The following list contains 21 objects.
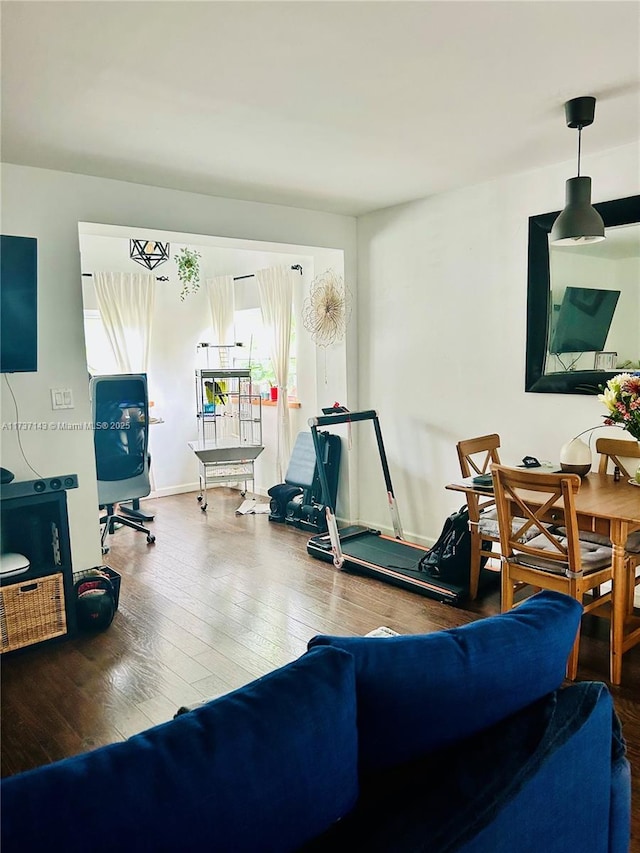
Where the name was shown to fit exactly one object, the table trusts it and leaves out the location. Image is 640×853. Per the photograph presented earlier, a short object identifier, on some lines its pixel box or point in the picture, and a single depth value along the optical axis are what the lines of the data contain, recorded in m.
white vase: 3.10
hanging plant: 6.15
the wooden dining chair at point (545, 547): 2.53
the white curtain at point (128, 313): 5.79
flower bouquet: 2.65
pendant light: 2.69
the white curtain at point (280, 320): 5.68
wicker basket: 2.99
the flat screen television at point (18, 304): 2.91
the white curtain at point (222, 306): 6.43
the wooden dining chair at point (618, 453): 3.15
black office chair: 4.52
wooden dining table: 2.50
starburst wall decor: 4.81
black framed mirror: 3.38
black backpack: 3.54
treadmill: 3.59
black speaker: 2.98
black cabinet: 3.01
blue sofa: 0.72
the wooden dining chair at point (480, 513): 3.33
